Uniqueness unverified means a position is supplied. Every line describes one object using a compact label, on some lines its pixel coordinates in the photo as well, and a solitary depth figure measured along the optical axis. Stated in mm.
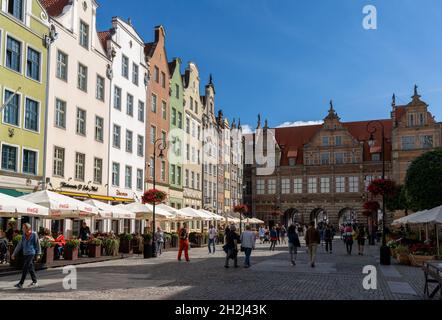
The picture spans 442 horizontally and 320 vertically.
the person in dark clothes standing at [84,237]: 24875
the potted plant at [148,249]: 25219
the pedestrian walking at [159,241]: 27766
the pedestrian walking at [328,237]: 32375
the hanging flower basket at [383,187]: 23250
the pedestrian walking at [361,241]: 30159
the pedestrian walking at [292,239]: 21719
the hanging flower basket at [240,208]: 42966
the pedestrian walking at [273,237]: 34688
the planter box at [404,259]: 22750
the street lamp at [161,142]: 44300
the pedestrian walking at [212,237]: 30525
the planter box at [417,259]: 21469
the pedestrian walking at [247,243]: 20312
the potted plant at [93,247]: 24188
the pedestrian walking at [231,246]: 20281
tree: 28172
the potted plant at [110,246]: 25391
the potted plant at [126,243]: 28438
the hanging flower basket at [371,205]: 38166
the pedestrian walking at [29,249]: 13484
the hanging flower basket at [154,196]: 28125
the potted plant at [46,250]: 19969
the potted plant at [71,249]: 22188
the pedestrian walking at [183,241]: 23406
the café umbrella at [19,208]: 17031
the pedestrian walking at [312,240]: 20219
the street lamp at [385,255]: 22328
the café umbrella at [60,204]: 20453
